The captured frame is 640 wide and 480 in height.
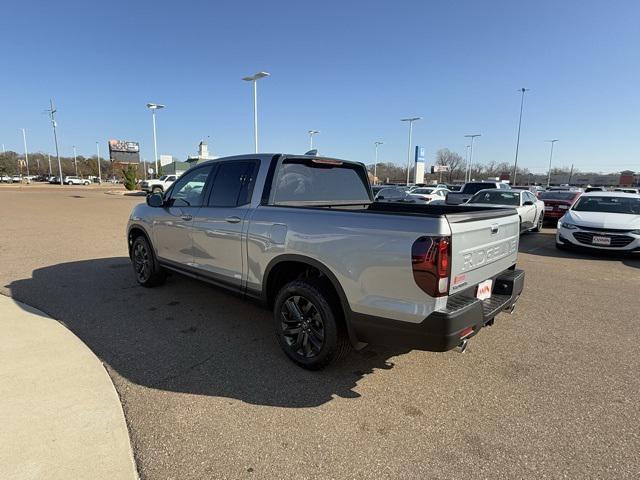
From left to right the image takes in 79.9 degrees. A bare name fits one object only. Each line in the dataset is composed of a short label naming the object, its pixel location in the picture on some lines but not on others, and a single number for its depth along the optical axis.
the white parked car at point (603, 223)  8.14
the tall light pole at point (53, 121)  58.00
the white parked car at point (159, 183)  34.00
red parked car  14.73
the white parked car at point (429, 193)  19.08
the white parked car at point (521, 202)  11.72
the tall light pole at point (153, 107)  39.56
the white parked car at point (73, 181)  75.98
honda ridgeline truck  2.56
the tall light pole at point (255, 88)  24.10
